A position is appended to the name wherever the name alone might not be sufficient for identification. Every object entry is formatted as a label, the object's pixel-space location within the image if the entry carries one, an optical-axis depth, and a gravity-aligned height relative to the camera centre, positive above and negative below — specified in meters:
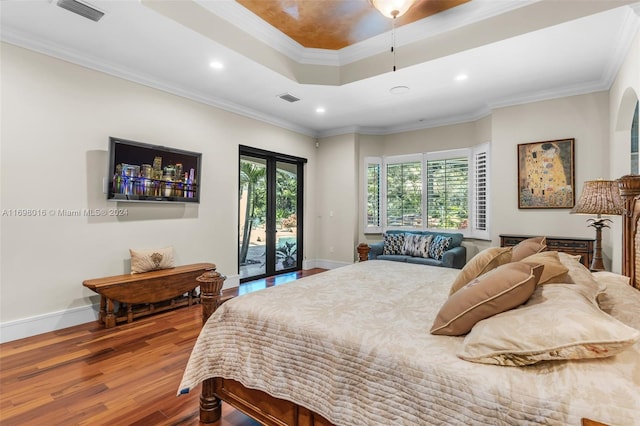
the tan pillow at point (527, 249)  2.17 -0.25
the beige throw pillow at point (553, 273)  1.51 -0.29
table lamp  2.65 +0.12
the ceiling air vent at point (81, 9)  2.57 +1.74
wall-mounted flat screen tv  3.55 +0.52
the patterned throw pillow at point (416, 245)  5.17 -0.53
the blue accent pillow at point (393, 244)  5.42 -0.53
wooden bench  3.25 -0.86
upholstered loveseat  4.81 -0.58
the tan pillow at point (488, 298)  1.23 -0.34
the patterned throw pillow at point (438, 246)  5.01 -0.53
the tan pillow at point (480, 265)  1.79 -0.30
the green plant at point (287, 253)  6.04 -0.77
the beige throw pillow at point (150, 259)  3.64 -0.54
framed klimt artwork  4.20 +0.54
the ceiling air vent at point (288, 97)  4.54 +1.73
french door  5.37 +0.02
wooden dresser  3.84 -0.41
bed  0.93 -0.54
